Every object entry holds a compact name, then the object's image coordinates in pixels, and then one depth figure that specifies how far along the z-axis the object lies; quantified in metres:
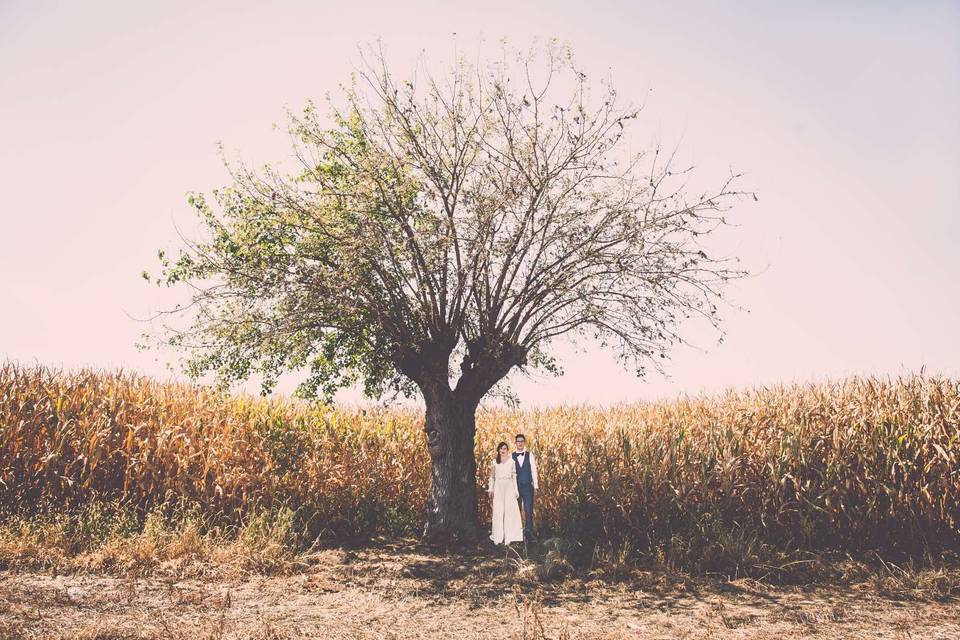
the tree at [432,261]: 12.09
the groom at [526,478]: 12.11
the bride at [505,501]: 12.18
